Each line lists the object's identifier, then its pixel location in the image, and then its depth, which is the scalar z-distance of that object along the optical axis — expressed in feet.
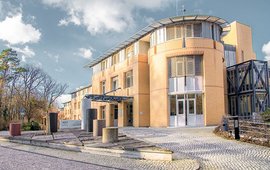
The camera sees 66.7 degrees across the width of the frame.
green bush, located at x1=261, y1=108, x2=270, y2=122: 37.03
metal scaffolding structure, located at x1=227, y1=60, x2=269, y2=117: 63.62
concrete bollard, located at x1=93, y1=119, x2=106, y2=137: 37.54
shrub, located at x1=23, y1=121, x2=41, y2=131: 66.52
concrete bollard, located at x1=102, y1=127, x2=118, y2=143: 29.80
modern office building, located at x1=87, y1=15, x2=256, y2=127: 58.51
